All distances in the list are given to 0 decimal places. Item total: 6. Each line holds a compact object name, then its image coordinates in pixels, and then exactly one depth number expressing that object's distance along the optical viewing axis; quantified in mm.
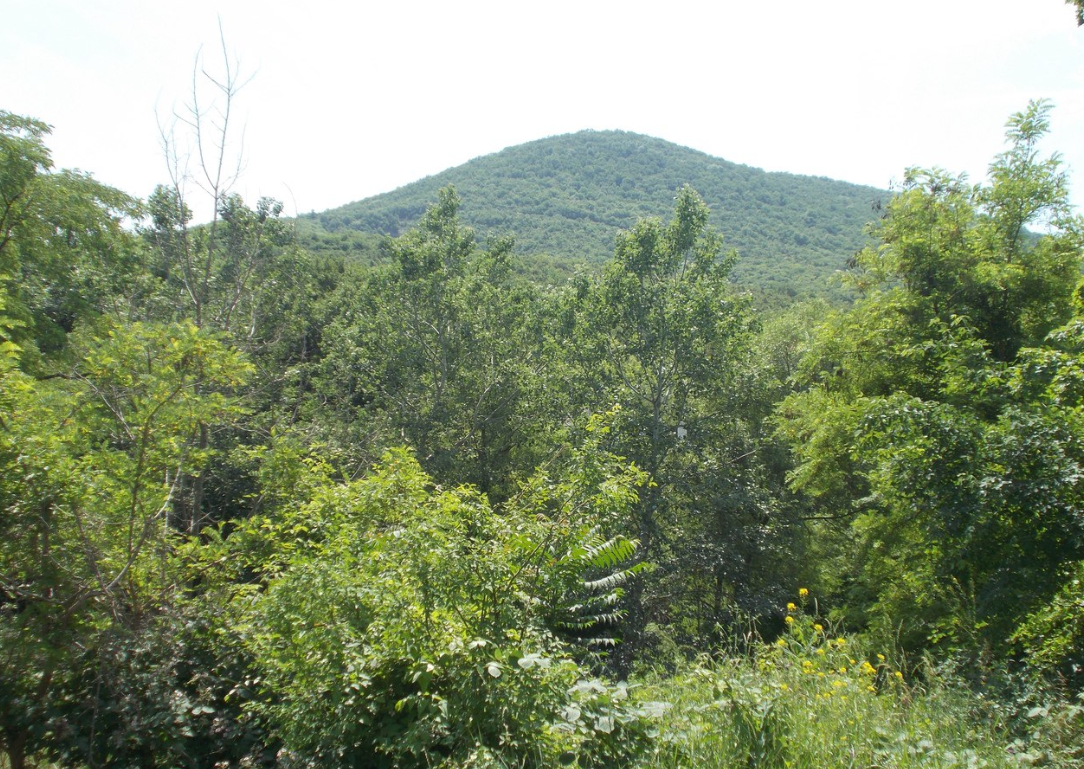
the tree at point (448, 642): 3283
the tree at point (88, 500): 4703
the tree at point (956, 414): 6281
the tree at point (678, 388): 13523
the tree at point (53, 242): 14094
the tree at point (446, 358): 16469
